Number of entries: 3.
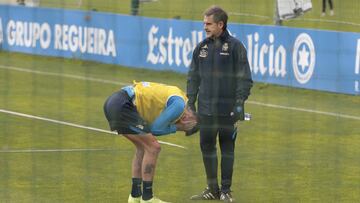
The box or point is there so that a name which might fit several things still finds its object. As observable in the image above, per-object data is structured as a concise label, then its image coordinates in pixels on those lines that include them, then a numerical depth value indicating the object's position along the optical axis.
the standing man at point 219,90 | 19.47
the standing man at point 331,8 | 53.01
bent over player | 18.56
